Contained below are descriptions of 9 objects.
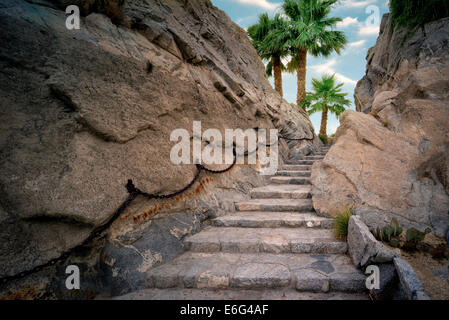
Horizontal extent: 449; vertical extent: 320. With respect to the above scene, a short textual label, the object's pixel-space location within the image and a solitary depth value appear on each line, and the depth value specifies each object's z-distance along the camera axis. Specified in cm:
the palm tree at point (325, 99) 1647
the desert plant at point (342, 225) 305
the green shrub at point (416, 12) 650
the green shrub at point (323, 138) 1482
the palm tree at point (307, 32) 1346
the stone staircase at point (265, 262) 232
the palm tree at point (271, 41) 1396
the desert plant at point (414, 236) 253
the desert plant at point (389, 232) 273
